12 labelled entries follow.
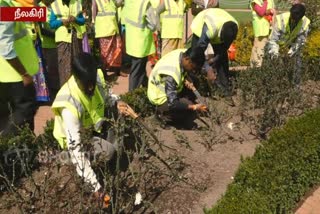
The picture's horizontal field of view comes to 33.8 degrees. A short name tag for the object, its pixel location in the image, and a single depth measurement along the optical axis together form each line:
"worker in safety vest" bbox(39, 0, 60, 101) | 6.79
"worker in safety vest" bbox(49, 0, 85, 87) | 6.67
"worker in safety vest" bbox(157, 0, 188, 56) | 7.02
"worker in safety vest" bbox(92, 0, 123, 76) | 7.67
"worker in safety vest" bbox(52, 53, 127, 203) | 3.96
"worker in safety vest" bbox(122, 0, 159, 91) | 6.65
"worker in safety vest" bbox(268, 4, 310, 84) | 6.77
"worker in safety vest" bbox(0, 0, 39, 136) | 4.87
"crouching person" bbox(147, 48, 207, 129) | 5.50
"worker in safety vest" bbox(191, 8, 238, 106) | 6.05
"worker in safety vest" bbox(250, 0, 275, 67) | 7.43
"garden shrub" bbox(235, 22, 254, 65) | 9.26
